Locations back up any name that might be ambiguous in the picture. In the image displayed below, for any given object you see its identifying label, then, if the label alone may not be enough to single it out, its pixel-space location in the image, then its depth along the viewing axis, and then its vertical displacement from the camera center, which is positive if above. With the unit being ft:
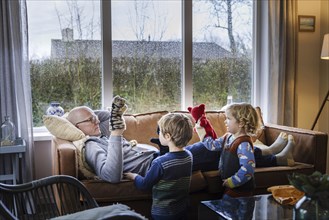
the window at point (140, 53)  12.65 +0.96
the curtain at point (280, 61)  14.06 +0.68
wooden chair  6.08 -1.76
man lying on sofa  8.50 -1.68
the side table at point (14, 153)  10.46 -1.86
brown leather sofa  8.97 -2.17
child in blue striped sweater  7.68 -1.73
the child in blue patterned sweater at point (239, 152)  8.45 -1.49
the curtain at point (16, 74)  11.17 +0.26
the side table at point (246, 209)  7.17 -2.34
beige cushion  9.98 -1.12
